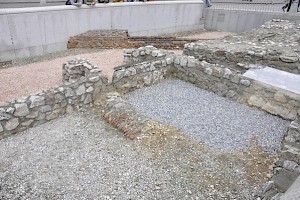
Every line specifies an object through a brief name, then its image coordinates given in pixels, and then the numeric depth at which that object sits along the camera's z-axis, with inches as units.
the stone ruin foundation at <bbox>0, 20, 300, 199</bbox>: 212.1
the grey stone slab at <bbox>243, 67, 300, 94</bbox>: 268.1
